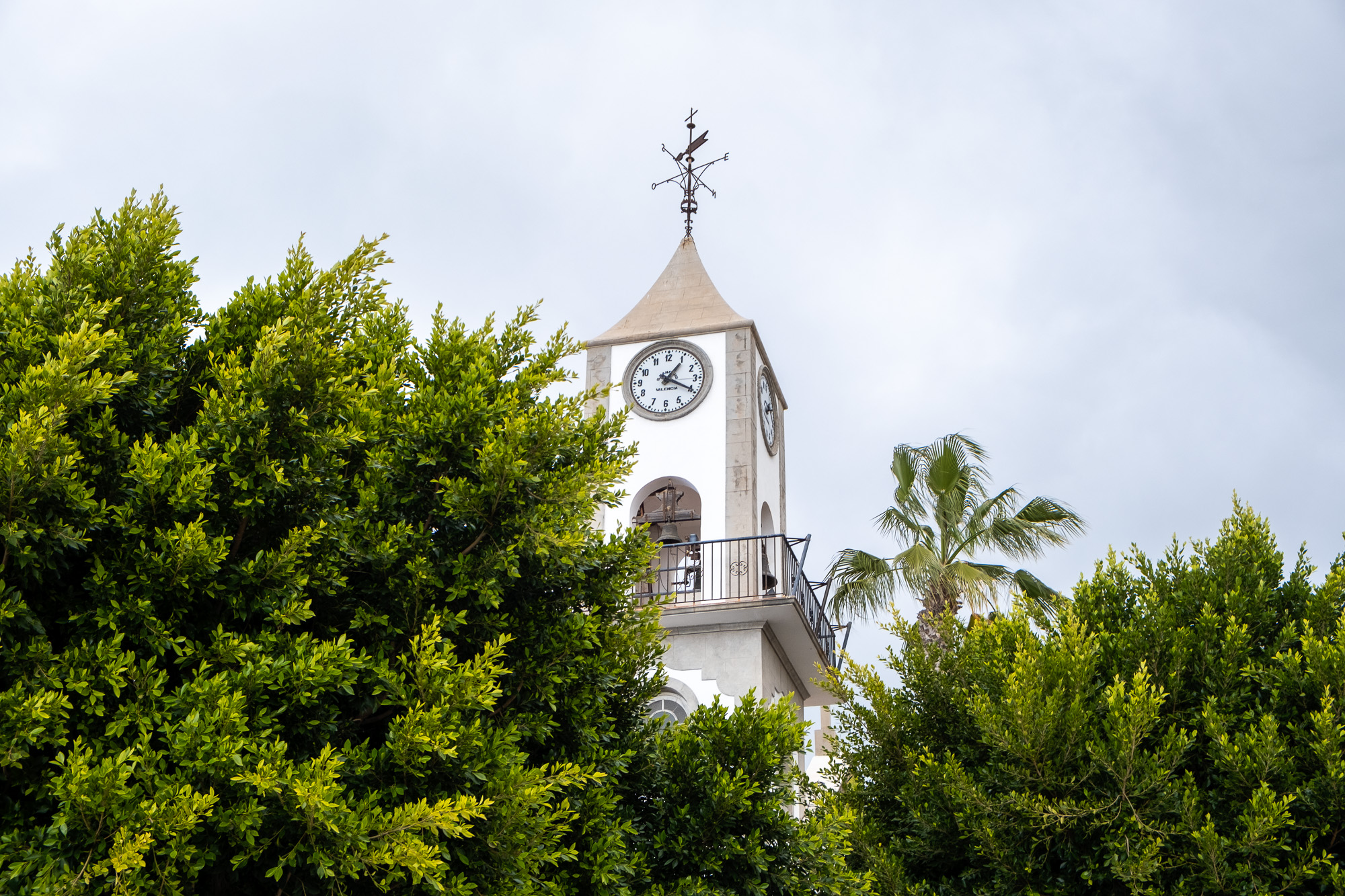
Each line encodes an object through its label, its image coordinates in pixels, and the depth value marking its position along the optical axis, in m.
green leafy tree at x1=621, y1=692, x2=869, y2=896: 8.14
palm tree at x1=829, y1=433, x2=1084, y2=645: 17.09
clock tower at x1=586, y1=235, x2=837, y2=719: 15.43
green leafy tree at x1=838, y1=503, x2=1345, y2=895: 9.40
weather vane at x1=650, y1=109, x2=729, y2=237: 20.36
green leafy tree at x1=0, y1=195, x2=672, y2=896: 5.84
